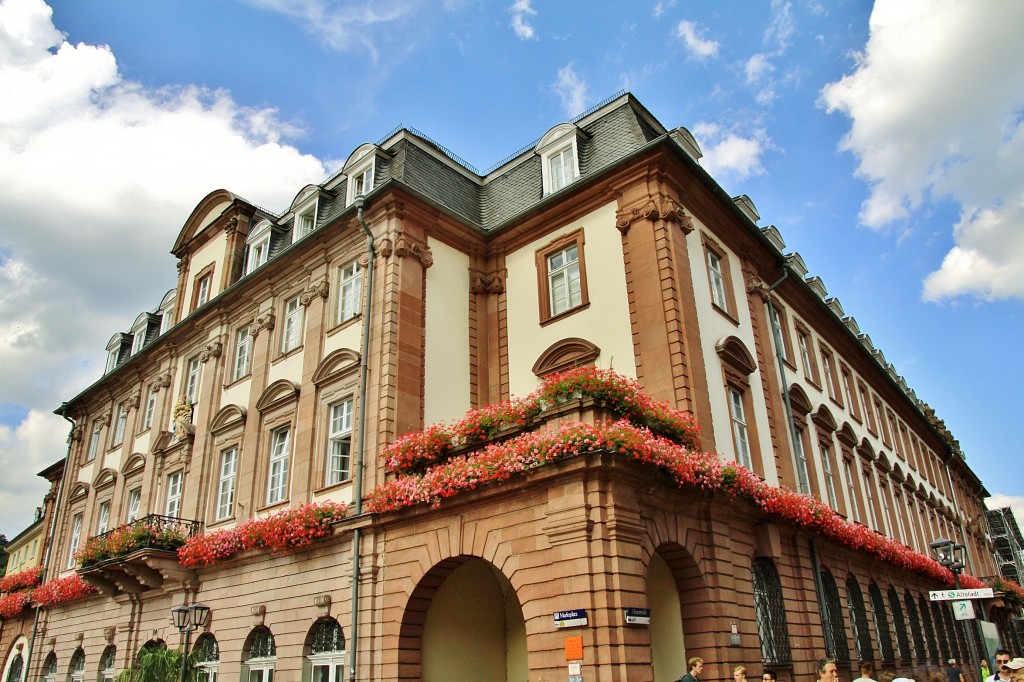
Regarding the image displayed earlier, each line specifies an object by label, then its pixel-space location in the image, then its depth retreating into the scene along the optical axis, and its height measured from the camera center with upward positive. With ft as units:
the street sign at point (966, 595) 44.86 +3.77
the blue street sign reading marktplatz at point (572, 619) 39.04 +2.91
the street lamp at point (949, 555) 51.52 +6.80
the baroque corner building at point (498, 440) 45.16 +18.22
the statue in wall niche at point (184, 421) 77.77 +24.85
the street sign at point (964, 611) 46.22 +3.03
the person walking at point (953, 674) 60.13 -0.40
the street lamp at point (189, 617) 54.80 +5.11
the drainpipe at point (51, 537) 90.04 +19.39
